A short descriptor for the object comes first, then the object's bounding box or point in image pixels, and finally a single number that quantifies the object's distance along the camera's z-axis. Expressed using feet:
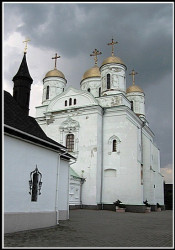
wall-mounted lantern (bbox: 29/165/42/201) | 39.68
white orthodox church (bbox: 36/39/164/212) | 88.74
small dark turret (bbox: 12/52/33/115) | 55.16
